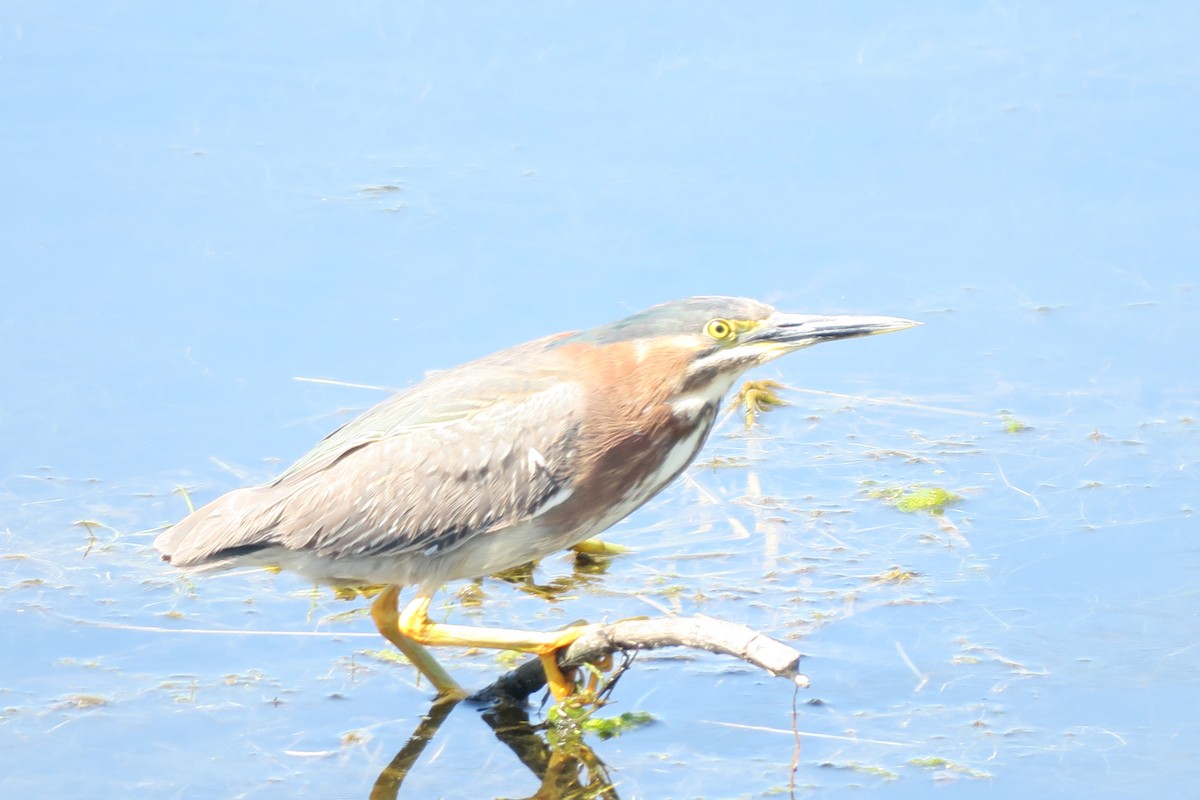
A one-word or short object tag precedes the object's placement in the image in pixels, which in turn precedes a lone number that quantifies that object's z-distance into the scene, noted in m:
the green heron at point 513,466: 12.10
